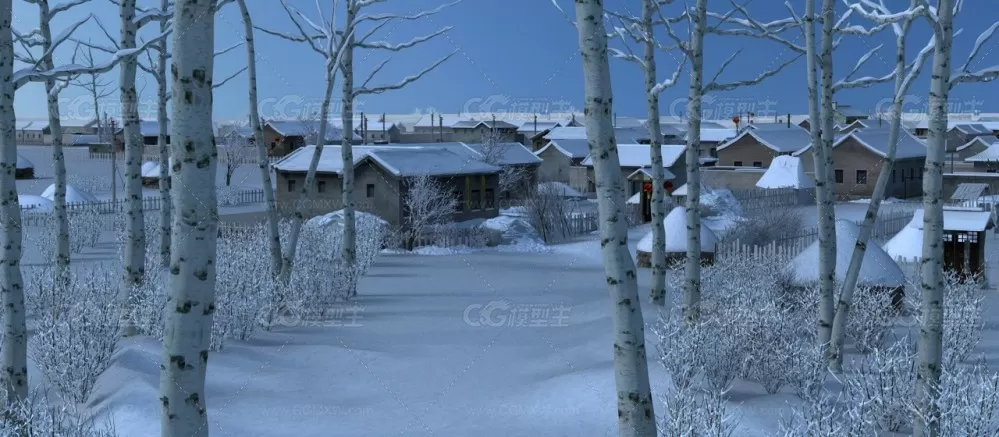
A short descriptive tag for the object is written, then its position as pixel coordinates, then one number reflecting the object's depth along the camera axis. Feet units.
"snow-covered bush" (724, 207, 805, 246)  80.84
